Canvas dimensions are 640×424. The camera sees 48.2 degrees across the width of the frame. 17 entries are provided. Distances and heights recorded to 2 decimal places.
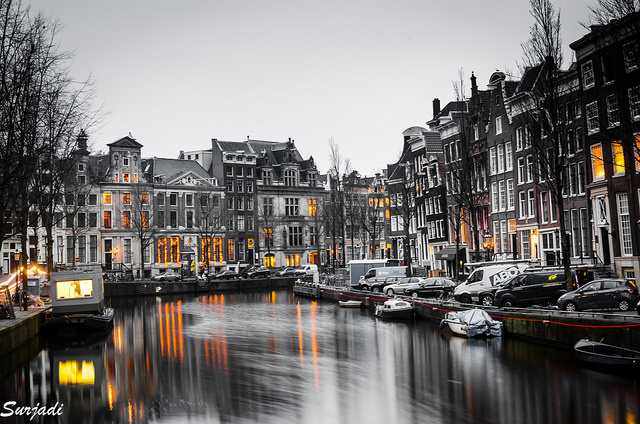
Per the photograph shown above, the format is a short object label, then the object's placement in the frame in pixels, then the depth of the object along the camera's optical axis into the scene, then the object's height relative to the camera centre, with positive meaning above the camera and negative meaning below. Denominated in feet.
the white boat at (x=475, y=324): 122.11 -12.19
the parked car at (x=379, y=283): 215.94 -7.41
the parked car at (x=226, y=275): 323.57 -4.48
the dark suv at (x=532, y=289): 131.75 -6.94
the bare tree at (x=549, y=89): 130.31 +30.10
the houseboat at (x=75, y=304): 142.66 -6.39
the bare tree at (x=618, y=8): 96.51 +32.69
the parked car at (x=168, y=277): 316.81 -4.03
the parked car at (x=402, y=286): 189.97 -7.60
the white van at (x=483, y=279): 150.92 -5.37
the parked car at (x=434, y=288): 179.01 -7.96
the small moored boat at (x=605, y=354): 86.64 -13.28
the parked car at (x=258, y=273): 329.11 -4.26
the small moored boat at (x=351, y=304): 206.59 -12.76
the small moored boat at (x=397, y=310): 161.68 -11.77
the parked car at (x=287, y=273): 338.23 -4.77
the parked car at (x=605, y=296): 111.14 -7.42
